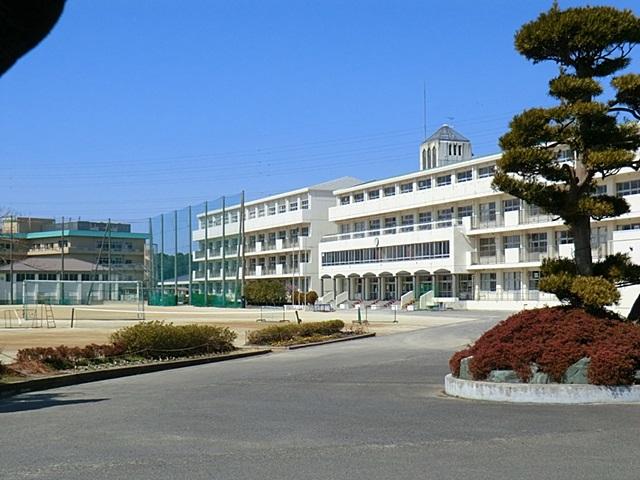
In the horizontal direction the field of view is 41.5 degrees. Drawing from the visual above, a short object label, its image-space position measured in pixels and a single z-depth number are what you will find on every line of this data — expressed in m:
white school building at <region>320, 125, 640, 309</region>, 61.66
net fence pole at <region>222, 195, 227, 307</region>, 84.81
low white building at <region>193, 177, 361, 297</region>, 91.88
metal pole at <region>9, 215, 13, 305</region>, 80.75
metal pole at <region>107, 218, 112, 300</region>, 101.69
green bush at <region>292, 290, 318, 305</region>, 85.06
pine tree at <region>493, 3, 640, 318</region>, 13.74
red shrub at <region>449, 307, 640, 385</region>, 11.93
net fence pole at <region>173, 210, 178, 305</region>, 97.67
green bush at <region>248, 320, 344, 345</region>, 28.14
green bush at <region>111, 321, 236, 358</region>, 21.23
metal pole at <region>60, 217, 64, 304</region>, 101.88
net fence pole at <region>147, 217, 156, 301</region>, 97.62
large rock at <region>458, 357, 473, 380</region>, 13.23
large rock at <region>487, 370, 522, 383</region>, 12.55
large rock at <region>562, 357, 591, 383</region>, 12.15
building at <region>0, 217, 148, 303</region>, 107.31
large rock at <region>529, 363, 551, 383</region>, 12.34
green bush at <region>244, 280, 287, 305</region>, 85.81
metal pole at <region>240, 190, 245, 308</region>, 82.29
